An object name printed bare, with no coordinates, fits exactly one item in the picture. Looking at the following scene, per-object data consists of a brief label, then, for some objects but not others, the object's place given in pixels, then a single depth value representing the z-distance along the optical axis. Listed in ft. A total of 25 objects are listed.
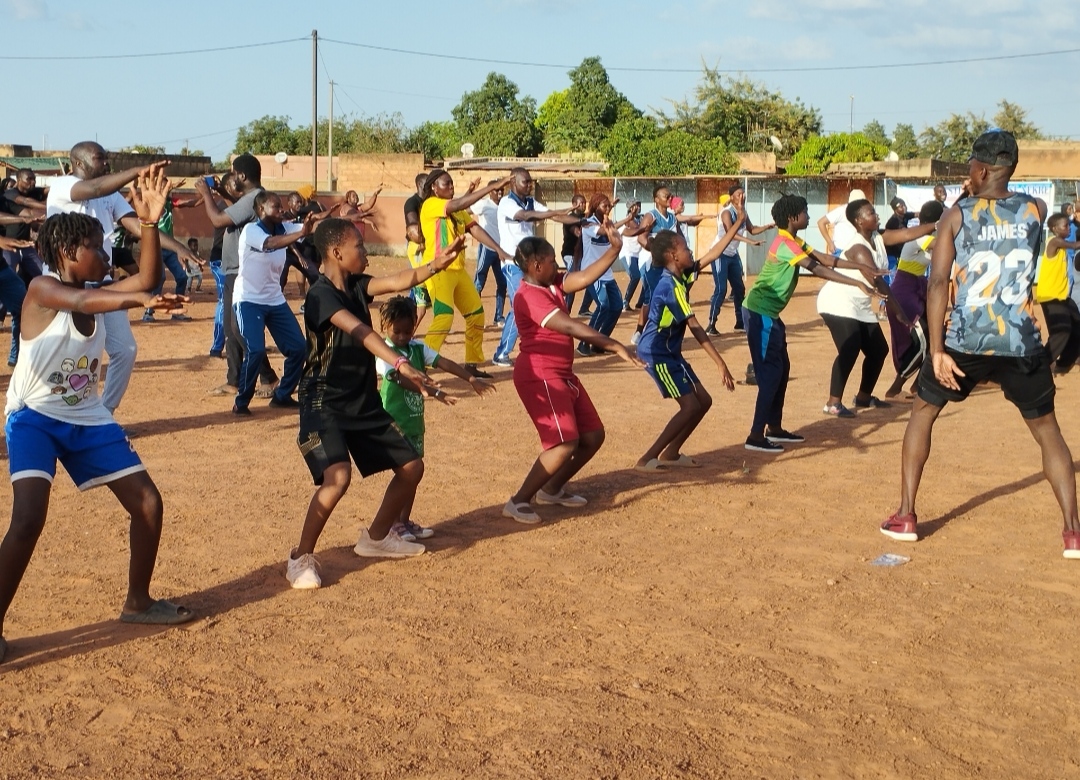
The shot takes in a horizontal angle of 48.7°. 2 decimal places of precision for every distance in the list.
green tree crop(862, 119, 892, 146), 281.95
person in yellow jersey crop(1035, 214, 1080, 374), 39.60
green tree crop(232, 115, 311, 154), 214.90
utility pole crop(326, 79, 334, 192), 141.49
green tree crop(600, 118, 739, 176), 117.39
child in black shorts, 19.13
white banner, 82.39
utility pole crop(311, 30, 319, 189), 128.98
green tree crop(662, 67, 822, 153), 173.37
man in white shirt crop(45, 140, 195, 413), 27.30
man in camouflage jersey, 20.53
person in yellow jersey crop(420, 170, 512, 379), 37.45
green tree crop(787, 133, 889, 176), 127.24
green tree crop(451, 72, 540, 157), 242.37
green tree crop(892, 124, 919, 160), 195.56
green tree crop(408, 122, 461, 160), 199.11
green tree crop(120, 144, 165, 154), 158.01
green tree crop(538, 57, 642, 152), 191.53
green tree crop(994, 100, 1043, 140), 182.80
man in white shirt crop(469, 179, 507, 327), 50.80
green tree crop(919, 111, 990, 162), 179.73
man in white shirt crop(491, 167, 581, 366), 43.09
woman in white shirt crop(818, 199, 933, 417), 34.83
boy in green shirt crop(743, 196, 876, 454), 30.32
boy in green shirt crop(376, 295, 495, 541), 21.27
